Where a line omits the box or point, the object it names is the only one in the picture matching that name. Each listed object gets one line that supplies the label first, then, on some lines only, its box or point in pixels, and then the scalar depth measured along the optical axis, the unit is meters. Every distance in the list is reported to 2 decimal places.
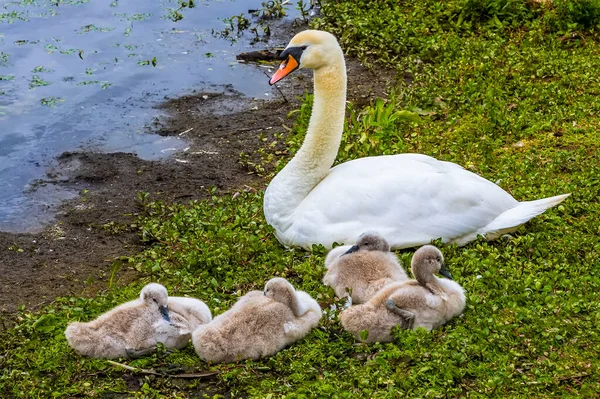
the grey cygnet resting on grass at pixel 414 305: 11.80
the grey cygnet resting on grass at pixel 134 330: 11.74
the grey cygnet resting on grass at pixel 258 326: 11.55
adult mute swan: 14.22
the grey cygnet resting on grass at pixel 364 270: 12.86
